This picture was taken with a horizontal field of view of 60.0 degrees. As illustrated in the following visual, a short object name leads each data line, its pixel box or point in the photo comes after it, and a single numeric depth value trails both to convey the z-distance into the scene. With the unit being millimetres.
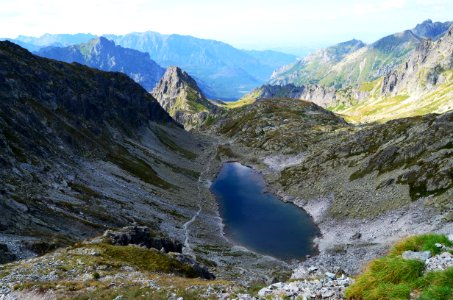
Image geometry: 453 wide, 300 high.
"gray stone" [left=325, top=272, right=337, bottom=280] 23128
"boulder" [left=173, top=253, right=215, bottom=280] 47506
